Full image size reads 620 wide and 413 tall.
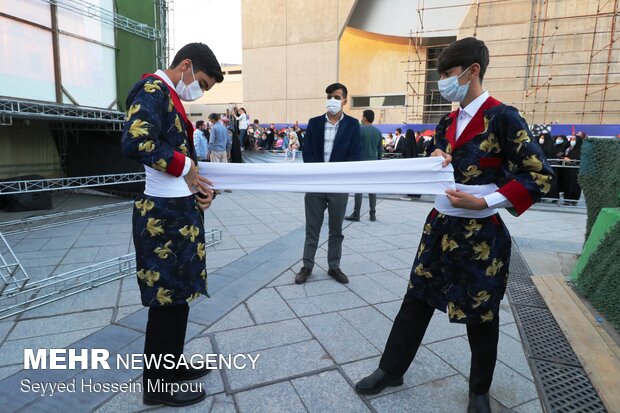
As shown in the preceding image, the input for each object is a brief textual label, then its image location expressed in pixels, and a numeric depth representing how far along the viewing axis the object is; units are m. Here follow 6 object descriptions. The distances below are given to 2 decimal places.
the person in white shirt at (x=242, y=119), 14.01
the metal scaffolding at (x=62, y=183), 5.84
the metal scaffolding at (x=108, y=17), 6.38
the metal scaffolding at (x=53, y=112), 5.22
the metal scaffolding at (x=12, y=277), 3.37
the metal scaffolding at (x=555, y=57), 15.51
